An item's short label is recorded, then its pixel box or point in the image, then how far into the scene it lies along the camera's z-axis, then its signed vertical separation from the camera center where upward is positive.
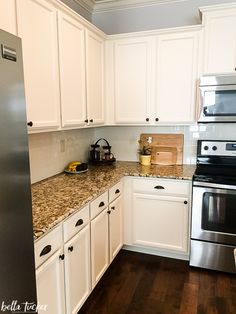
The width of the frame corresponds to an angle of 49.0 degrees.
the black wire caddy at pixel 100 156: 3.06 -0.41
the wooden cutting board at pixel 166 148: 3.05 -0.31
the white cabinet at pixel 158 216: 2.58 -0.97
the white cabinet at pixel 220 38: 2.44 +0.80
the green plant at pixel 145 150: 3.10 -0.35
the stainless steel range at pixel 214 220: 2.37 -0.92
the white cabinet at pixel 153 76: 2.67 +0.49
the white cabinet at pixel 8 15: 1.39 +0.59
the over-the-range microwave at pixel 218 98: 2.44 +0.22
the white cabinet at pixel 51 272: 1.38 -0.85
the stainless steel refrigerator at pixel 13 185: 0.87 -0.22
